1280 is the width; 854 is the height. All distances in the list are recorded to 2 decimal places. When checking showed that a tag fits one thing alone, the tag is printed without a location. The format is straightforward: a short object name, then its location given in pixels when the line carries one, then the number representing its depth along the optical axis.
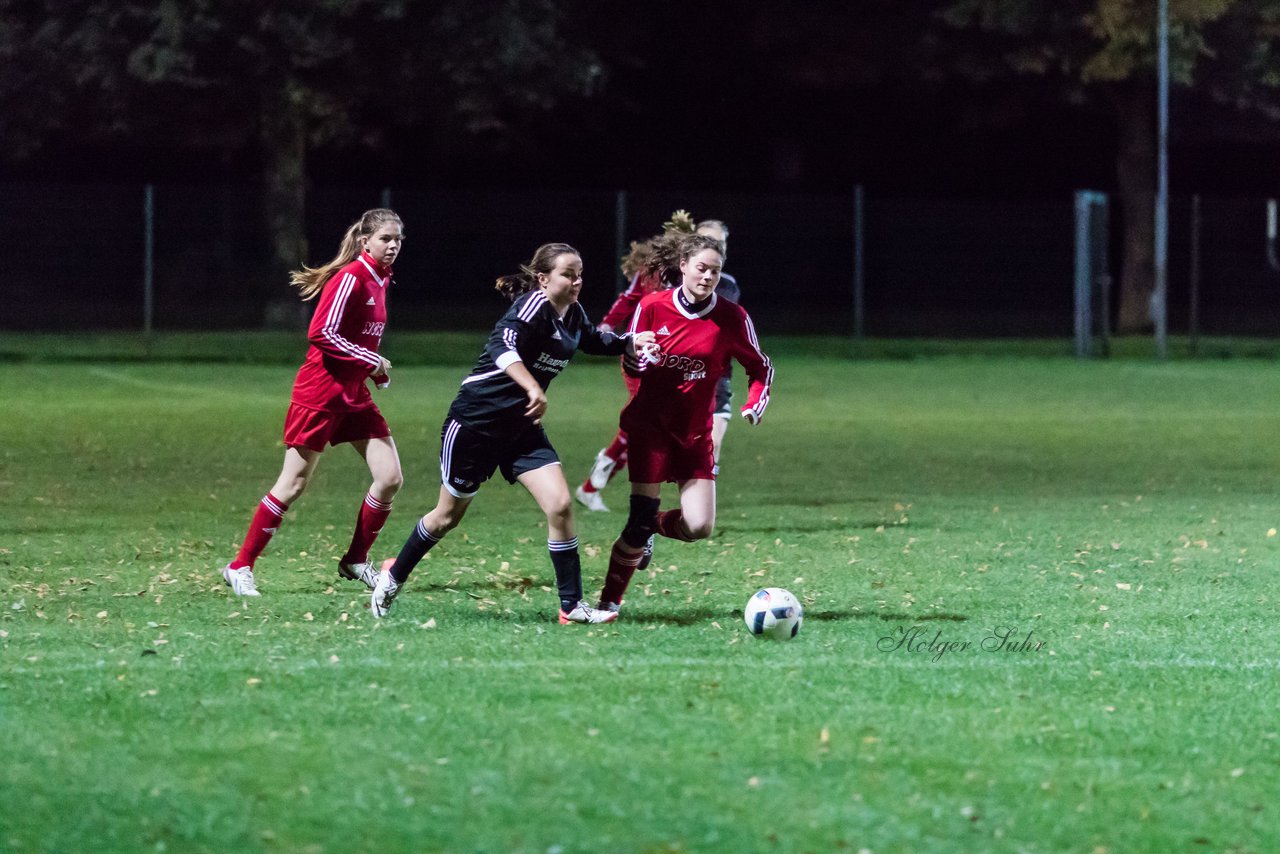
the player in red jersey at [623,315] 21.16
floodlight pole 57.00
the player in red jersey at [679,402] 16.48
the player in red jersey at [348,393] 17.69
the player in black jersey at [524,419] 15.91
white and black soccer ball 15.29
